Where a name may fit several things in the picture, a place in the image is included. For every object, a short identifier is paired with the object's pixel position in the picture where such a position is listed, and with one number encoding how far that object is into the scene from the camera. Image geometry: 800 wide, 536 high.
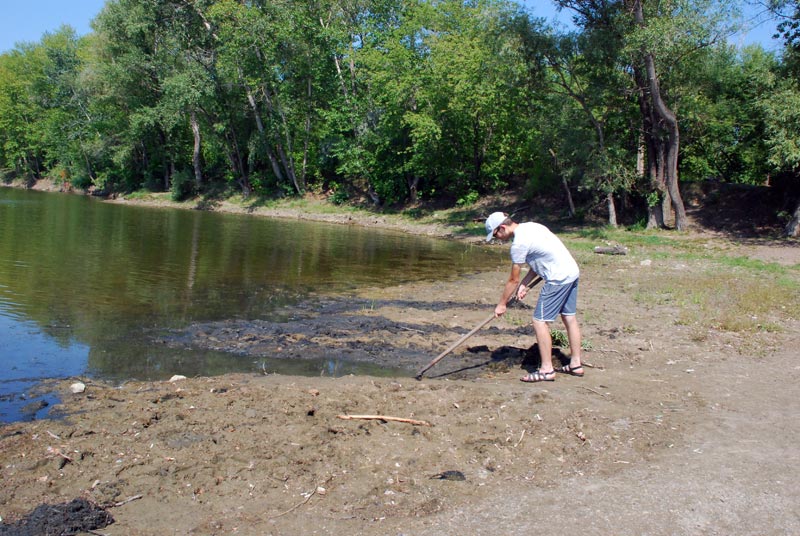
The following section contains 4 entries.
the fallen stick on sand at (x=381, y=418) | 6.05
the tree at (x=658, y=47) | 20.48
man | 7.39
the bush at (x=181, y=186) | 44.19
